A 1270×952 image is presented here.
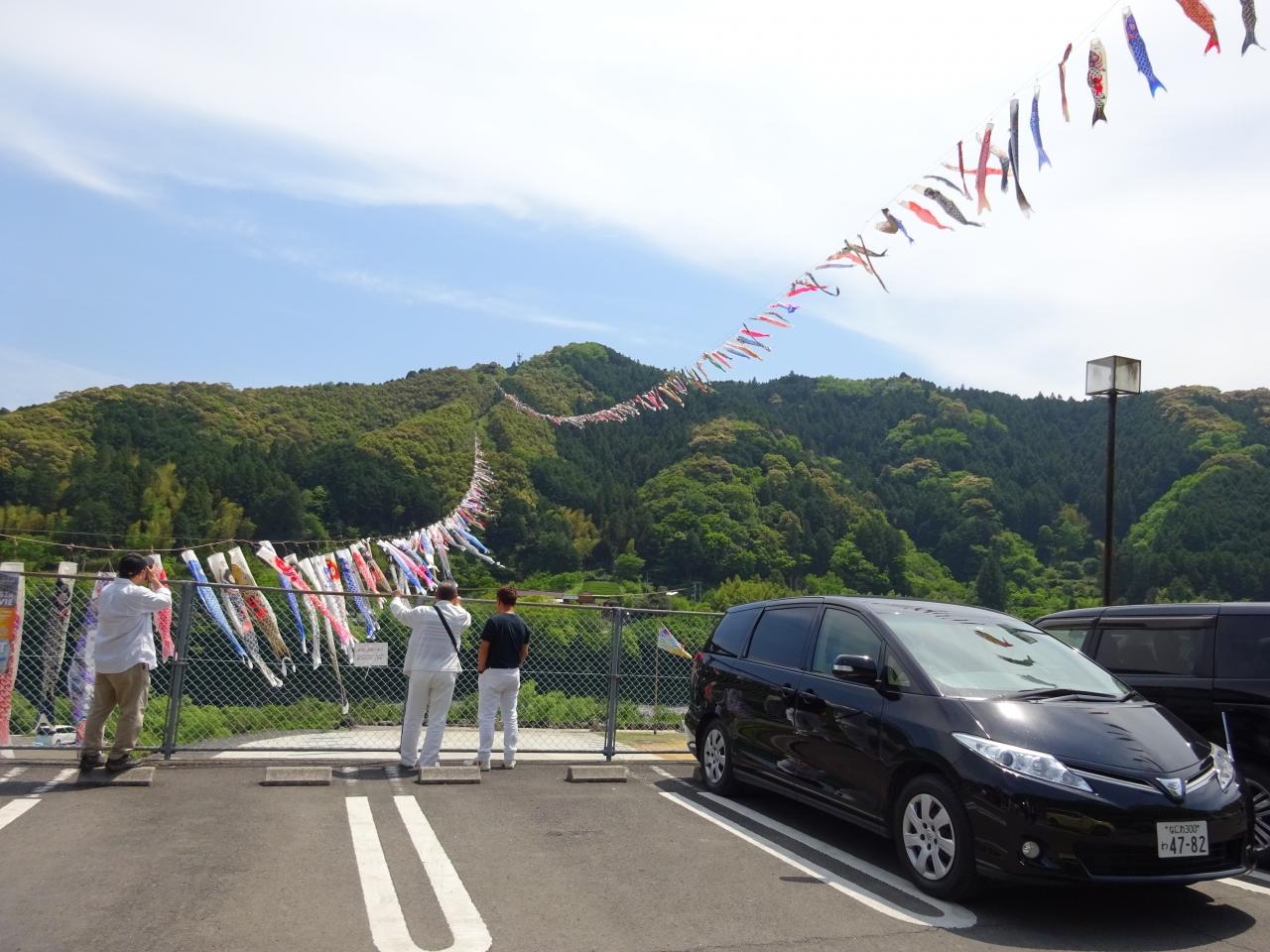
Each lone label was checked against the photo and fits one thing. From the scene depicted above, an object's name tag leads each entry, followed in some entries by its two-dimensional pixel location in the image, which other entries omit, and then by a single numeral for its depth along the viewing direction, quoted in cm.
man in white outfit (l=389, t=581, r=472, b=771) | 875
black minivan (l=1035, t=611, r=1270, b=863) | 672
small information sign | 916
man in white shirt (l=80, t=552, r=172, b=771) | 765
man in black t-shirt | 892
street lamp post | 1320
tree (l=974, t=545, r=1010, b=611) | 7469
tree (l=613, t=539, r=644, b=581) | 7538
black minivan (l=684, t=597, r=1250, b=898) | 507
